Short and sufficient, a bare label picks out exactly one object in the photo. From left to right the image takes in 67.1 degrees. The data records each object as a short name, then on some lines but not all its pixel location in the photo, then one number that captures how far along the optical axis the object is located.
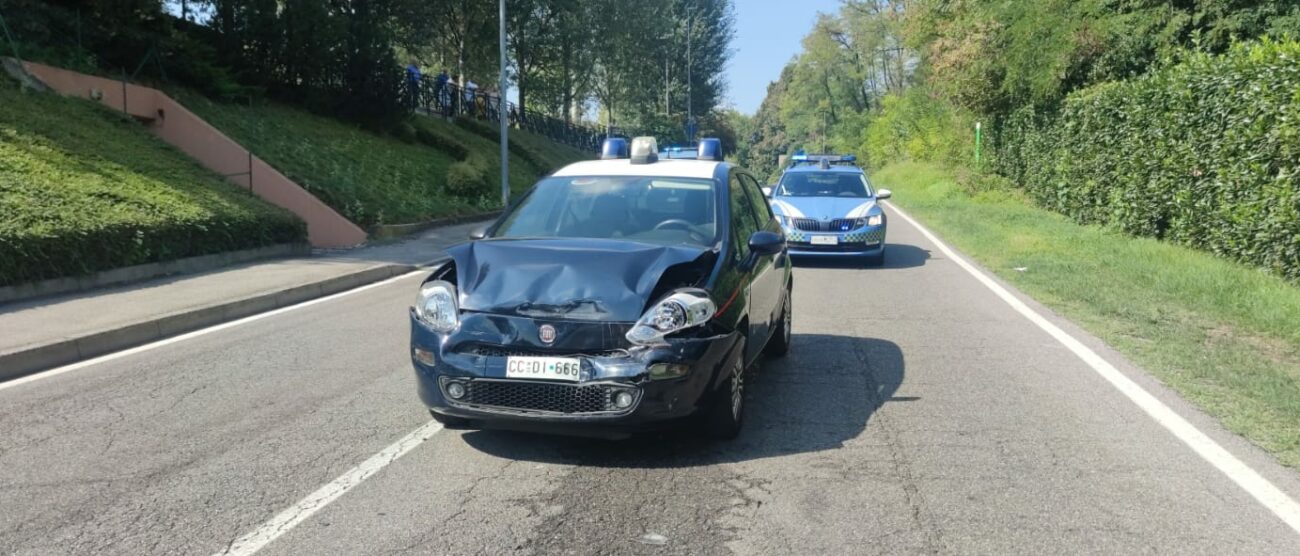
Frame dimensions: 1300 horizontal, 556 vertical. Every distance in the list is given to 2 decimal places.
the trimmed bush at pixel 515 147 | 35.06
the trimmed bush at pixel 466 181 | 24.62
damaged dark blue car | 4.83
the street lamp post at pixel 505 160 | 24.33
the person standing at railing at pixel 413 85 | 27.97
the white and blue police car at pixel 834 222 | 14.14
